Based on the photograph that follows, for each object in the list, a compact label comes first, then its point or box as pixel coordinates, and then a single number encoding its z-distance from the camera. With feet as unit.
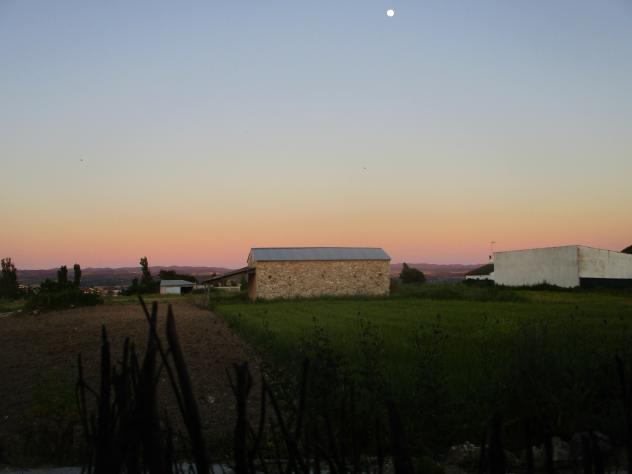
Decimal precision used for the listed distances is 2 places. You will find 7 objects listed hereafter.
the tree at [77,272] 172.56
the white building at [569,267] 134.82
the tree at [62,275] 140.20
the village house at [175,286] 221.25
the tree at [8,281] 190.27
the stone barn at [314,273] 132.16
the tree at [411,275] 231.50
